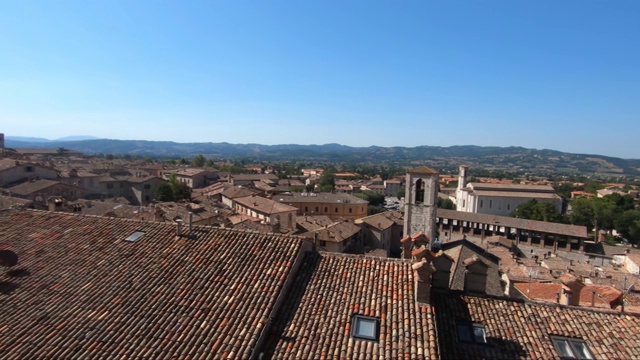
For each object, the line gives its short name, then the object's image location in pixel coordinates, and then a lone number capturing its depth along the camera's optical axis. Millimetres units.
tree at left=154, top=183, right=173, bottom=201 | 63844
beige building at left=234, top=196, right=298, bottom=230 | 49250
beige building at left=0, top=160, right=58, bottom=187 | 56872
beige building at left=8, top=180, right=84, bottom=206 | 46631
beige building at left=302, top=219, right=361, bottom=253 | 39594
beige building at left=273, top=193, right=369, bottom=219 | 67875
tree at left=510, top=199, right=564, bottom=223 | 69375
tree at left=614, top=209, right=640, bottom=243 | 60812
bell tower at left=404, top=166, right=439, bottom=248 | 37562
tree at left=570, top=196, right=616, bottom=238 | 69500
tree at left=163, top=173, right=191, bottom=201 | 67125
